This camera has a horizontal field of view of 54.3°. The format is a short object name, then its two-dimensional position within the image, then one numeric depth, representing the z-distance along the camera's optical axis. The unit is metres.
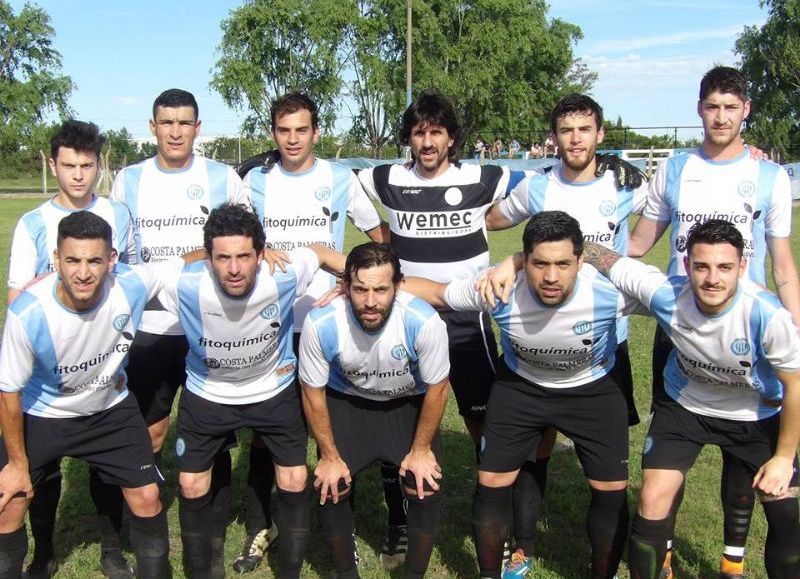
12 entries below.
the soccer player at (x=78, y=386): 3.41
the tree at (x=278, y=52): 46.97
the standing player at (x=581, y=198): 4.05
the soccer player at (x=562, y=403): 3.67
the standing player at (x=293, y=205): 4.43
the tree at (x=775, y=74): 38.41
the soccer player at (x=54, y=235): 3.92
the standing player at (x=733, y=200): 3.86
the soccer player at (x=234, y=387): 3.81
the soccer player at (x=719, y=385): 3.28
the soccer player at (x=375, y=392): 3.67
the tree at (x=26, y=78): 46.22
